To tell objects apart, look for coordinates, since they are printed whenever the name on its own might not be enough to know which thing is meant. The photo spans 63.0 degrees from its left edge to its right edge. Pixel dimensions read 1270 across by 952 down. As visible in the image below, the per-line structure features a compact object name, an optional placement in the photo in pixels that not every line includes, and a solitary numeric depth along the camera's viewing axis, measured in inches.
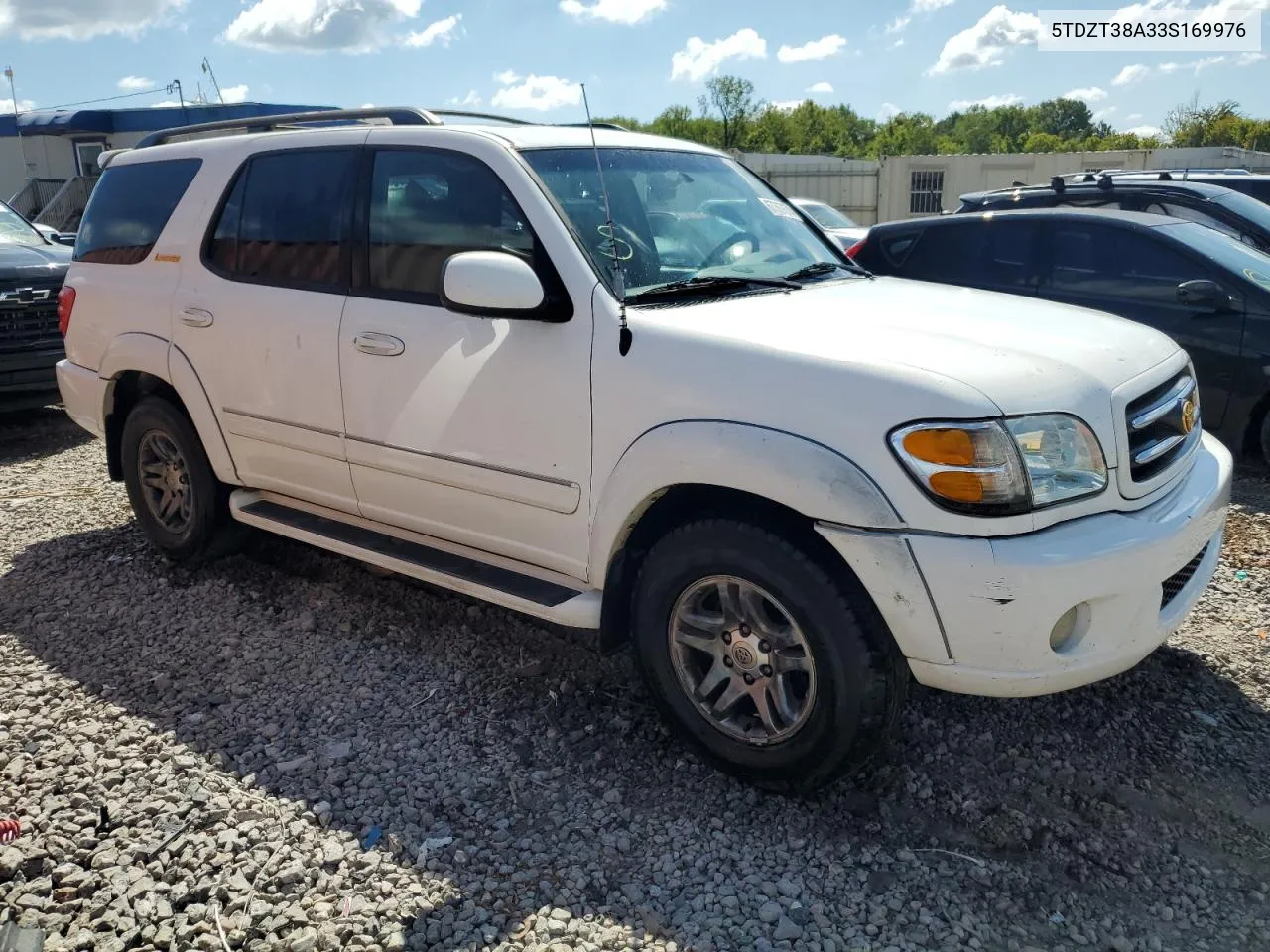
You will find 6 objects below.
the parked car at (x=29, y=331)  304.7
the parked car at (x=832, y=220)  554.9
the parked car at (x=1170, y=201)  314.8
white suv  106.8
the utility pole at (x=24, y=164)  1348.4
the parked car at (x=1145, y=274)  246.5
